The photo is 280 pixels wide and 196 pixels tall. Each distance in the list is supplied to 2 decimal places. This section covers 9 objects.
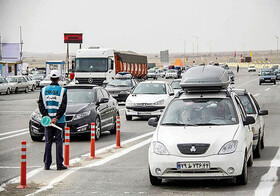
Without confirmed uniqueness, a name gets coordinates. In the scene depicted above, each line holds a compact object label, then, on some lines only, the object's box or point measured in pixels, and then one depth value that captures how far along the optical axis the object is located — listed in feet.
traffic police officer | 41.01
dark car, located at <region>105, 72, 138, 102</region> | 120.67
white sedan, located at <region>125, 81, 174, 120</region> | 84.53
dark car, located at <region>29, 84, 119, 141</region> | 58.39
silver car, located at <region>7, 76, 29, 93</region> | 192.63
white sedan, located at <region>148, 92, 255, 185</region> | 32.60
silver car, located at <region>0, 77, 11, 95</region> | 182.29
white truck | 139.85
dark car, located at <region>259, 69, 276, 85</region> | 233.76
